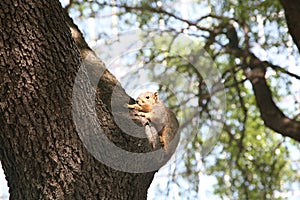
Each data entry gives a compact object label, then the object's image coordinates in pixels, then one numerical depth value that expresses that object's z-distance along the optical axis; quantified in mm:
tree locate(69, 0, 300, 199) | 8336
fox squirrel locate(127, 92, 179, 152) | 4262
